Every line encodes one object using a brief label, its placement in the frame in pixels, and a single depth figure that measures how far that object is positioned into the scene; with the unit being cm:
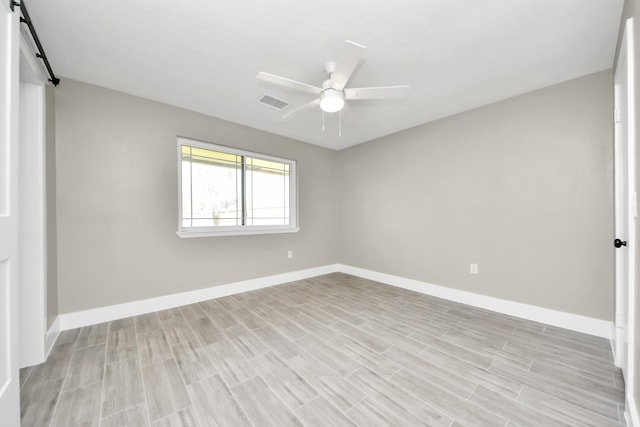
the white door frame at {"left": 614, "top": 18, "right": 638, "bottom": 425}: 123
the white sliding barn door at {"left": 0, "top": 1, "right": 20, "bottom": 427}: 105
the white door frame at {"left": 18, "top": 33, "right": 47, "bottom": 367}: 173
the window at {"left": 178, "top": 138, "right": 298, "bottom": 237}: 304
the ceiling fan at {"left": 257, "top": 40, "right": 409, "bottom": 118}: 175
